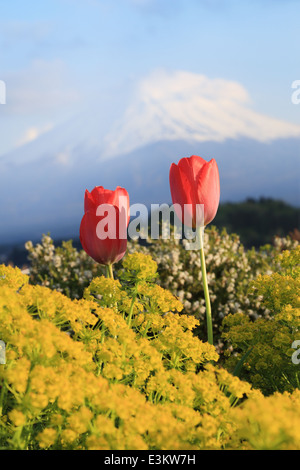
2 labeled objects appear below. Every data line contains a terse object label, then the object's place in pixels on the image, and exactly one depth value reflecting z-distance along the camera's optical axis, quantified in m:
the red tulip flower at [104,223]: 2.32
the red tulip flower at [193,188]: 2.32
